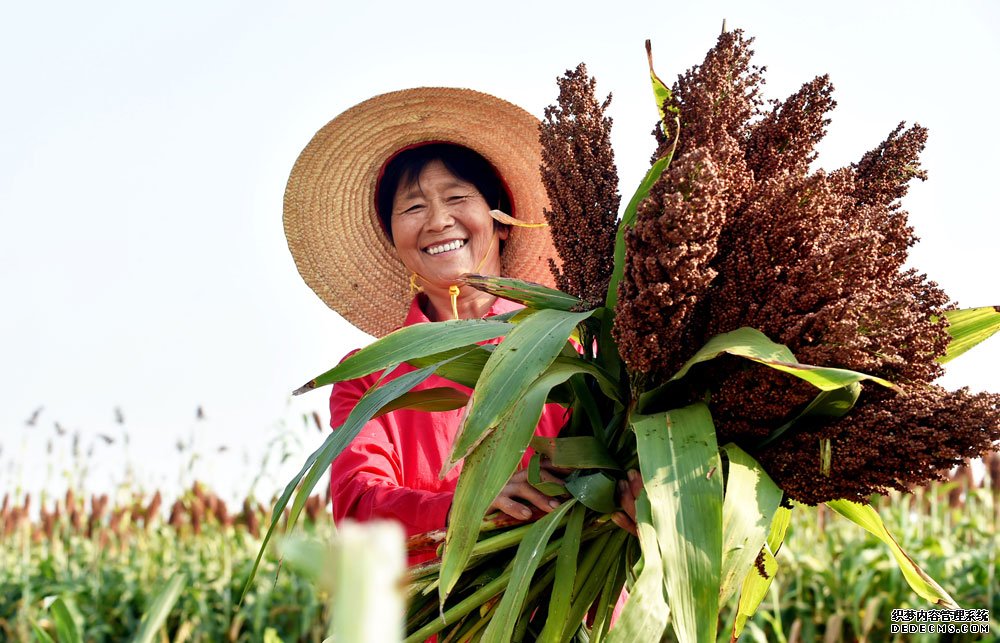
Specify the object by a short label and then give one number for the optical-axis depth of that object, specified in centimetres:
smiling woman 216
